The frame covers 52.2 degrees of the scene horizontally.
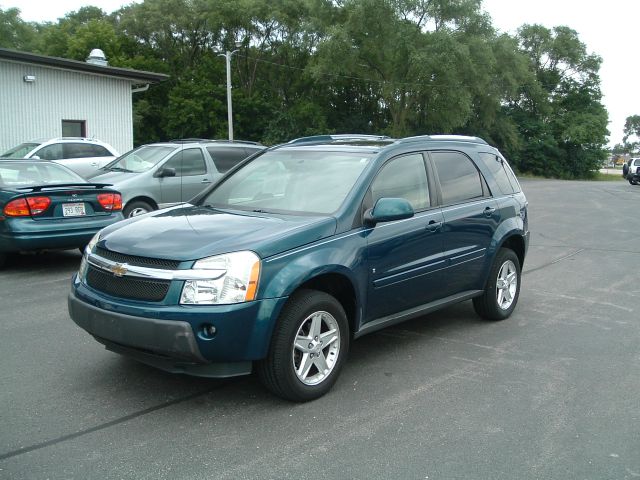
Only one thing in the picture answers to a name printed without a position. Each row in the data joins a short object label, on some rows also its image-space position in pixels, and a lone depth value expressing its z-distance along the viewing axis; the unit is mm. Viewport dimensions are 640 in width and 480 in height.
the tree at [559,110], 59875
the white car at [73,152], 15406
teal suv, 3986
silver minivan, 11148
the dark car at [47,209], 8141
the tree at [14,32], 58812
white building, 20594
